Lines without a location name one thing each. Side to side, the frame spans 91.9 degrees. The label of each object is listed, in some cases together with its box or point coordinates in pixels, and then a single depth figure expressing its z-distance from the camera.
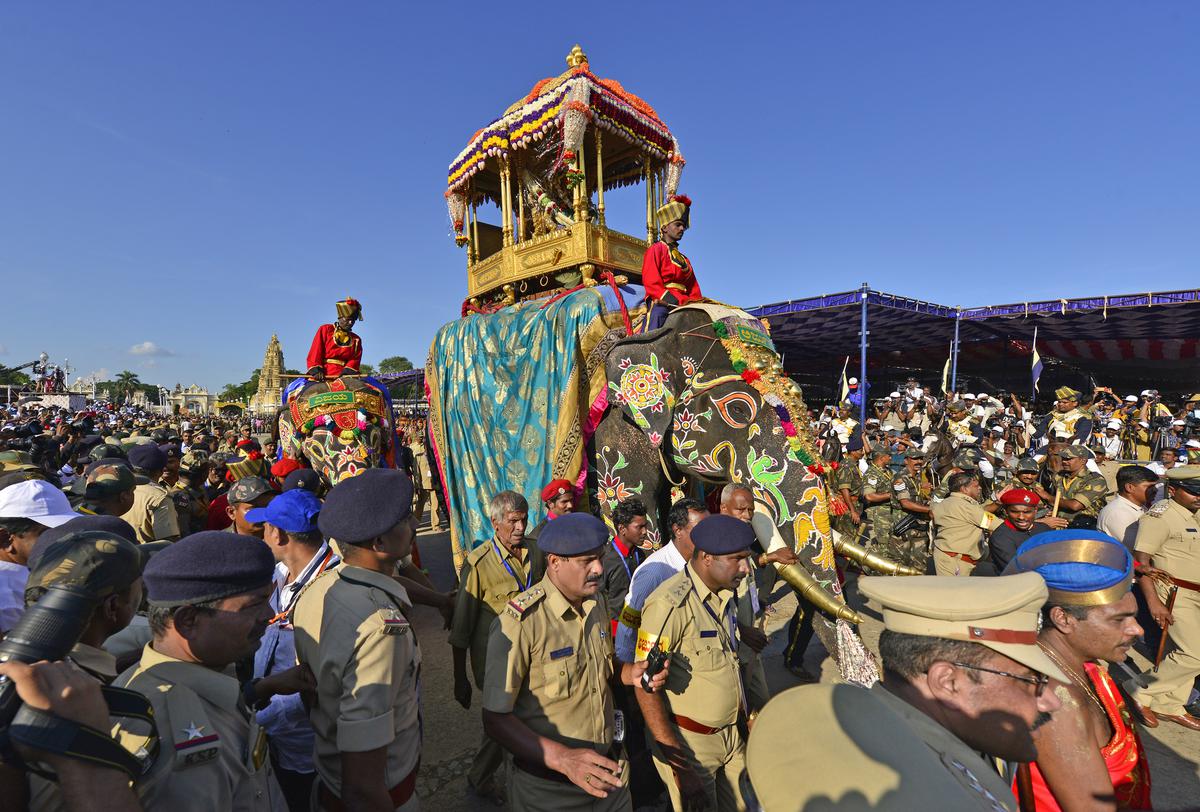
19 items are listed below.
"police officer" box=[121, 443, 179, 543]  4.18
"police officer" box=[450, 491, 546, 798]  3.13
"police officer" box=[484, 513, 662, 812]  2.03
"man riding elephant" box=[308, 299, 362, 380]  6.81
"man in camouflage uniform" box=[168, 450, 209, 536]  5.48
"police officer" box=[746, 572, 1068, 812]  0.92
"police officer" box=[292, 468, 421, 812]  1.69
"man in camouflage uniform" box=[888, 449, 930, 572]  6.07
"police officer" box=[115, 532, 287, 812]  1.28
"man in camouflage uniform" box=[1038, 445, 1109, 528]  5.80
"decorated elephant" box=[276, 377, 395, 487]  5.99
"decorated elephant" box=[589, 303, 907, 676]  3.73
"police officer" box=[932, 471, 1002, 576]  5.10
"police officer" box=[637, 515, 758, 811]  2.33
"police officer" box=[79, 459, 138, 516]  3.50
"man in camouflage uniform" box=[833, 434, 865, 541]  6.43
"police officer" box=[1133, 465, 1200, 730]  3.91
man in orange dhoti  1.61
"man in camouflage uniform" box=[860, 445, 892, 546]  6.09
